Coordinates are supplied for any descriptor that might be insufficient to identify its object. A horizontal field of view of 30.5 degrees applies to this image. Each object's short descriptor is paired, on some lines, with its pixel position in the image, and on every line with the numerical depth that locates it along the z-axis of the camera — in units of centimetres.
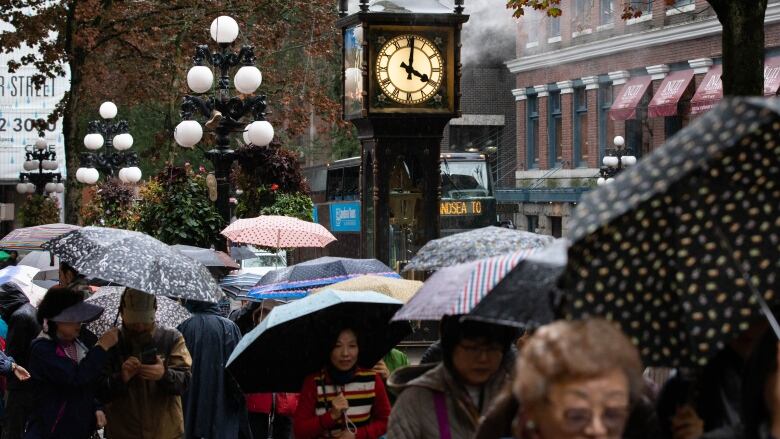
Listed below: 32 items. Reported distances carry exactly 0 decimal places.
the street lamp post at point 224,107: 1744
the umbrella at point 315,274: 1074
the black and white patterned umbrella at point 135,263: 782
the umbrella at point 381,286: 832
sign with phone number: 4659
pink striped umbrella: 519
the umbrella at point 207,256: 1266
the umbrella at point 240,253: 2136
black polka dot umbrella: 324
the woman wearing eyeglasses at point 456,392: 543
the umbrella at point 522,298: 448
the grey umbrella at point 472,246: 654
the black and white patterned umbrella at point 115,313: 961
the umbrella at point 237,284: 1375
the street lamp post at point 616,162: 3612
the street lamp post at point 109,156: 2925
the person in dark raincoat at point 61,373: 836
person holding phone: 827
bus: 3706
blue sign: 3619
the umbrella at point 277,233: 1617
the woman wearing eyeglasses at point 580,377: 329
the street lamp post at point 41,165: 3397
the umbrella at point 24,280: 1184
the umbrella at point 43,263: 1549
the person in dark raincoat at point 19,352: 1063
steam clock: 1296
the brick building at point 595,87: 4222
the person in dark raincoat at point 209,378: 973
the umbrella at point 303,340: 705
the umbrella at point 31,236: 1240
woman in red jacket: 674
